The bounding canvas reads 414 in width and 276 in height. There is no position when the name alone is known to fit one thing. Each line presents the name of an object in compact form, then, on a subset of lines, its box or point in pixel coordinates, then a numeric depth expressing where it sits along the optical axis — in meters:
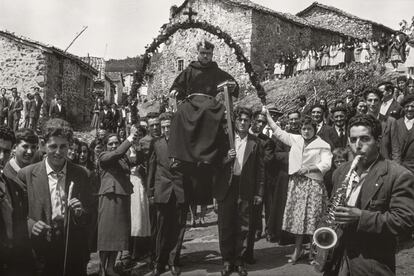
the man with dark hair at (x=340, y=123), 8.29
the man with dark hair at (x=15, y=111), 23.19
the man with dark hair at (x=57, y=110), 23.50
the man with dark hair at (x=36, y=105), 23.55
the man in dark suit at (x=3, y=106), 23.50
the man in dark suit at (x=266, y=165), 8.51
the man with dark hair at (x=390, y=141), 7.38
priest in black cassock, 6.90
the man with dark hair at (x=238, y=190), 6.80
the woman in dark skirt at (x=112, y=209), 6.98
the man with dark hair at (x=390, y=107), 8.34
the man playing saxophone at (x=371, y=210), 3.91
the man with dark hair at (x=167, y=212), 7.01
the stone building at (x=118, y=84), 51.94
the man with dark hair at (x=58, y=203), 4.68
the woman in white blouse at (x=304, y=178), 7.25
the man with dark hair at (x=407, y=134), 7.25
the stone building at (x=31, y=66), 26.08
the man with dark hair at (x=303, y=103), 12.15
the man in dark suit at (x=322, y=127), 8.20
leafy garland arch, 8.34
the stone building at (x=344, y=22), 39.12
